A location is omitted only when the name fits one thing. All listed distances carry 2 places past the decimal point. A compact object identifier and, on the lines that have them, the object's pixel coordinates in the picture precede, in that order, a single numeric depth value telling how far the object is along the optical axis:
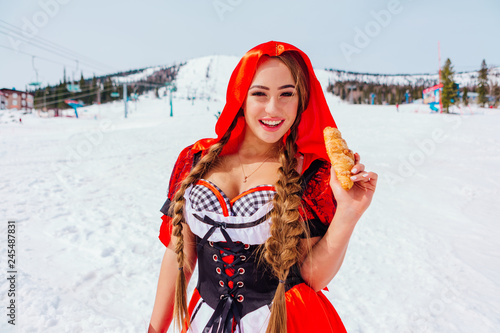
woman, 1.28
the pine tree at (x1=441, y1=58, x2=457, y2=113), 34.50
